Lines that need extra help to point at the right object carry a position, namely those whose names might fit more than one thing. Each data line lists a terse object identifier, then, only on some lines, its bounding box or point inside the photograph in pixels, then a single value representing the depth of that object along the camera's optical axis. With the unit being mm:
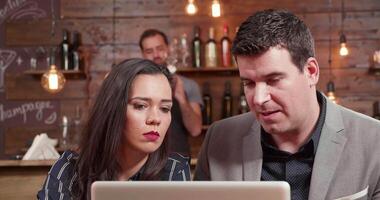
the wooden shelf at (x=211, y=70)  4148
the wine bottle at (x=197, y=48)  4199
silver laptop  869
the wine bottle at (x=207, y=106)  4219
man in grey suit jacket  1371
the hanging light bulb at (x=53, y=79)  3795
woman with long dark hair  1559
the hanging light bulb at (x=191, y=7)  3959
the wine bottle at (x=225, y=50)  4168
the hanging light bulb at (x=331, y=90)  3859
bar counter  2863
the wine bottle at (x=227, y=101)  4250
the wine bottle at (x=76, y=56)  4297
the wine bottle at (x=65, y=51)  4289
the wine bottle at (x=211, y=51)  4176
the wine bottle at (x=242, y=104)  4137
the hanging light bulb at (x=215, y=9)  3840
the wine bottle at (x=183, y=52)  4246
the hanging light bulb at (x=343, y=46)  3952
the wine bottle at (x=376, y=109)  4105
